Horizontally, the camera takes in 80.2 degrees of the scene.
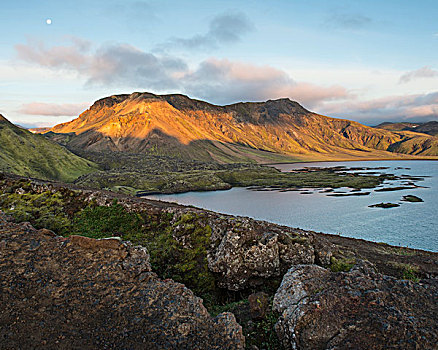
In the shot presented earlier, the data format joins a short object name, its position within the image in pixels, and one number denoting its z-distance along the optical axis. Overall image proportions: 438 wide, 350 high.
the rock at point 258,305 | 10.70
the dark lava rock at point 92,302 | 7.82
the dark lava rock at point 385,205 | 65.41
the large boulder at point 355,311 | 8.01
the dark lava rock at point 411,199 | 71.25
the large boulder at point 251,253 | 14.16
